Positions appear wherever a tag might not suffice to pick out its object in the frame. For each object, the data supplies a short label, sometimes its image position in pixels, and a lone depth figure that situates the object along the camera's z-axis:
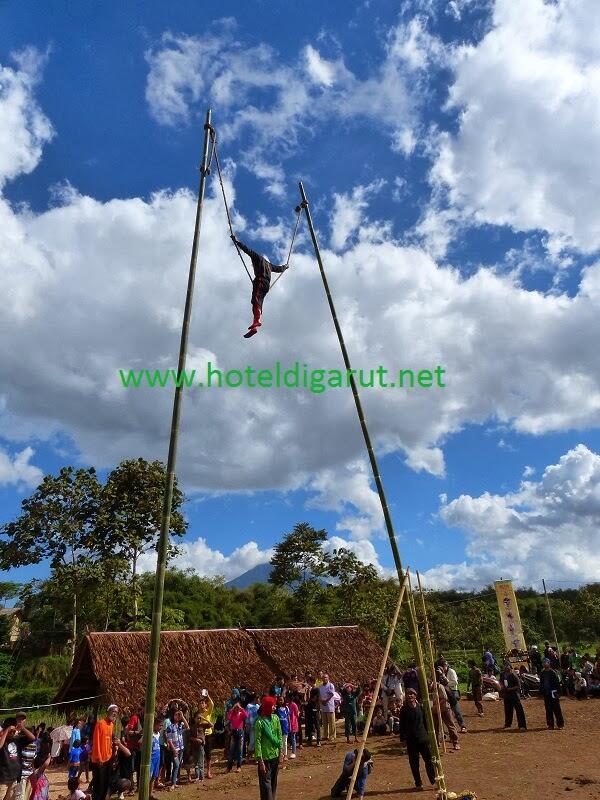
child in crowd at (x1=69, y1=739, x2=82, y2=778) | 13.55
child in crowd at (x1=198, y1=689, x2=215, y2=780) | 13.98
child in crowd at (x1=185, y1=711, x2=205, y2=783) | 13.68
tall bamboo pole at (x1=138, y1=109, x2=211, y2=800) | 5.45
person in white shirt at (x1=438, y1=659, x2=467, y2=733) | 15.44
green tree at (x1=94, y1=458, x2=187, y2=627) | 27.25
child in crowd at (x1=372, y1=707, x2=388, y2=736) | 16.89
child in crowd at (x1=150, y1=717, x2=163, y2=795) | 12.37
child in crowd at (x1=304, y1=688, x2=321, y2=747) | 16.73
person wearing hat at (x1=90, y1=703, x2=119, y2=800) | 10.38
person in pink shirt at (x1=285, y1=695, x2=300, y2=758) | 15.02
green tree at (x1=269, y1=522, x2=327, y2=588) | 35.16
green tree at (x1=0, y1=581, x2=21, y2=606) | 56.54
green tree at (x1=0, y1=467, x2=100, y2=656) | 25.62
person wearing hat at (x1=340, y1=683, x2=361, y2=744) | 16.03
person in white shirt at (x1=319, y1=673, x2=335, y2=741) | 16.30
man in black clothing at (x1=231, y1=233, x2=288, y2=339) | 9.19
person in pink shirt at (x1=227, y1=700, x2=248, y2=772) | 14.14
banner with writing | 24.55
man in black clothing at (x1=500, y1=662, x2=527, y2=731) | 15.10
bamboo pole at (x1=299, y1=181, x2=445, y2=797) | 8.09
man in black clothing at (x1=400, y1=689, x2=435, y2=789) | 10.62
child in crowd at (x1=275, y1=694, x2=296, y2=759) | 14.10
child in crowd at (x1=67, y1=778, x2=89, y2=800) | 9.70
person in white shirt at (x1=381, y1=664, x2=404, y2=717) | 16.92
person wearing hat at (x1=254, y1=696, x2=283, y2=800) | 8.90
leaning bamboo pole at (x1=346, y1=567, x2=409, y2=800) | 7.02
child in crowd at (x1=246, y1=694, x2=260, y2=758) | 14.52
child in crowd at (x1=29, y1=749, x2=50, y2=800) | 9.52
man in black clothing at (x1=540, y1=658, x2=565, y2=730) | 14.75
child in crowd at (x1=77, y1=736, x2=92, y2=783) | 13.95
